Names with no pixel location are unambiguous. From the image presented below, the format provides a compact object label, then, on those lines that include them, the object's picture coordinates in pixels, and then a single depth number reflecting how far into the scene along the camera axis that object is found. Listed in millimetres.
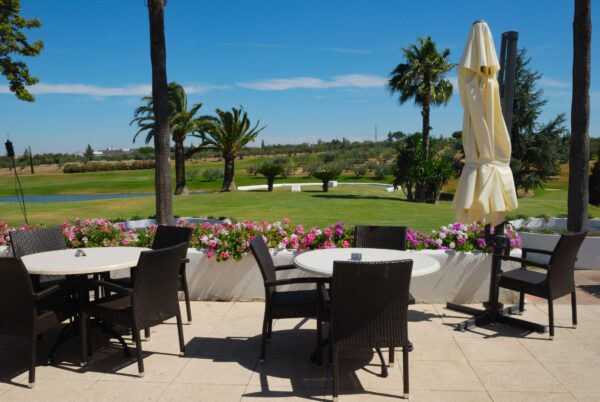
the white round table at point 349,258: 3840
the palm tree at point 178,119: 25672
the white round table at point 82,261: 3883
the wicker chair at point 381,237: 4992
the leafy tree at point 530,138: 28141
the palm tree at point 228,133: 26703
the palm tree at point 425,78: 24328
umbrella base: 4645
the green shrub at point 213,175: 46844
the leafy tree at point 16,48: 10828
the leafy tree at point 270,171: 27453
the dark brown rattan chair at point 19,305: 3568
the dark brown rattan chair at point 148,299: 3736
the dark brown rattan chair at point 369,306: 3199
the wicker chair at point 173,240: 4932
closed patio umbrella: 4434
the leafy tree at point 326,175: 26844
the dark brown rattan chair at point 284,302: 3881
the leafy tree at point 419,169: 22422
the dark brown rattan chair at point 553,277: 4406
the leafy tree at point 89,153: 80531
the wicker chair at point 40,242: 4809
